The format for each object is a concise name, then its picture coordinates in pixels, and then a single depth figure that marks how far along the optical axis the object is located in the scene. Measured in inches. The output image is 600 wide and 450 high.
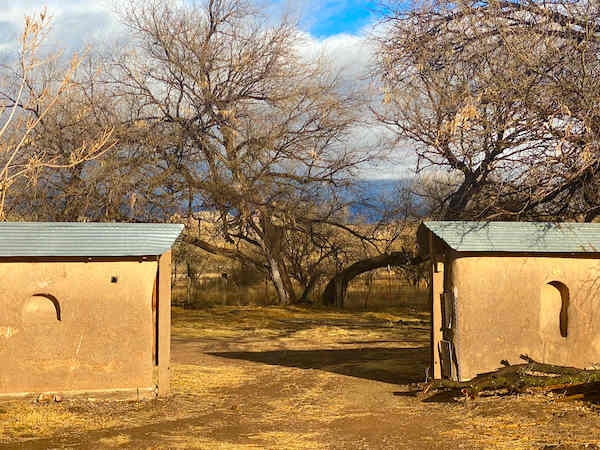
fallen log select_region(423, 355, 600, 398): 336.2
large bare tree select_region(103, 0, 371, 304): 794.8
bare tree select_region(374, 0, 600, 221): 444.1
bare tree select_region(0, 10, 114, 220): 703.1
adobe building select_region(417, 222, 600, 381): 373.4
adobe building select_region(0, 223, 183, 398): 356.8
